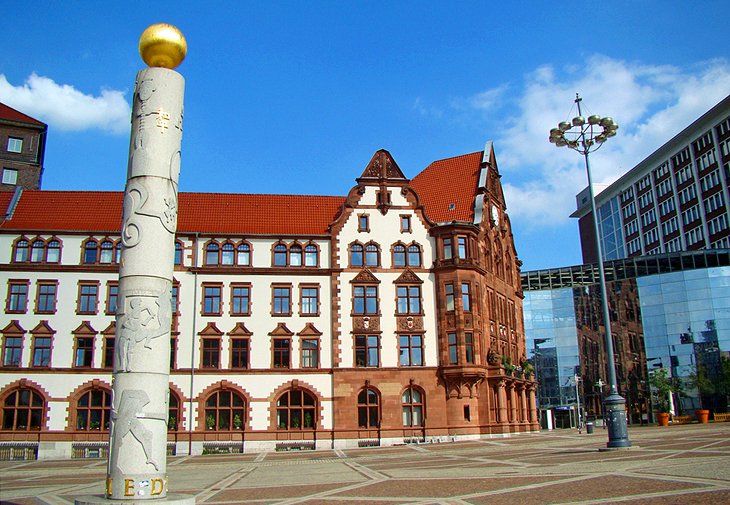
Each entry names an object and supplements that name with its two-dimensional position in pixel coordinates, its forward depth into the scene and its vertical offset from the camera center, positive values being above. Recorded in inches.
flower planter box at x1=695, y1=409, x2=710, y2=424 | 2461.4 -47.7
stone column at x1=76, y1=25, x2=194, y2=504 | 613.6 +126.4
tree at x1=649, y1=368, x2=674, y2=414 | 2792.8 +62.0
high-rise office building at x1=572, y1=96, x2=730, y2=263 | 3902.6 +1308.0
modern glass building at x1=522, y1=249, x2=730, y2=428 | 3147.1 +343.0
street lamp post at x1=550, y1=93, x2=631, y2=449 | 1122.0 +341.1
